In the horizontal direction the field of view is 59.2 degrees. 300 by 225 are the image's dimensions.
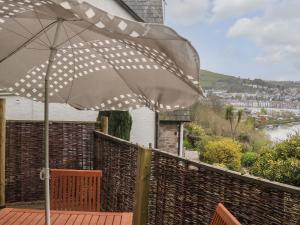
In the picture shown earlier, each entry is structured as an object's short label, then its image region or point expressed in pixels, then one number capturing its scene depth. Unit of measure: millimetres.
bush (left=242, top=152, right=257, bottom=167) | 13633
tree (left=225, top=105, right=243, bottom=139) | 18530
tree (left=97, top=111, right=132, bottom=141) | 8164
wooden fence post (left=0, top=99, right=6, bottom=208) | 4969
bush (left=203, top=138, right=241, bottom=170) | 12128
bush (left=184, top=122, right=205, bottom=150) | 16971
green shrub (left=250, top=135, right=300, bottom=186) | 5381
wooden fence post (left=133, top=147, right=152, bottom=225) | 2949
